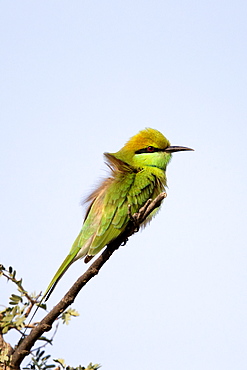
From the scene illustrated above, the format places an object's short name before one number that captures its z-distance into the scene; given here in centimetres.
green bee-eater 648
